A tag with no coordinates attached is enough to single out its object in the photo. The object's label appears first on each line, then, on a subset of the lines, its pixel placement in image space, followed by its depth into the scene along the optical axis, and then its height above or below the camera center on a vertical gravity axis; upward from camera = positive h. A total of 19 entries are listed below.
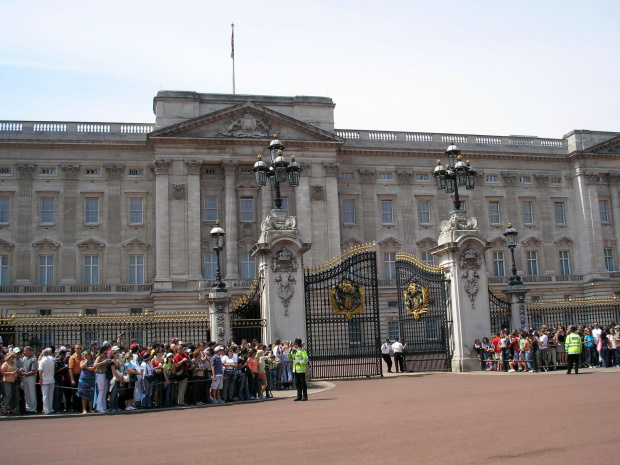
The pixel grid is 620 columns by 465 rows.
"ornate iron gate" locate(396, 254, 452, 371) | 25.14 +1.00
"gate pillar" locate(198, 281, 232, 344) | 24.86 +1.15
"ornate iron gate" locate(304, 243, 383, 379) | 23.73 +1.46
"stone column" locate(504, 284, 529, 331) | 26.78 +1.08
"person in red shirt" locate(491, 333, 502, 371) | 24.14 -0.50
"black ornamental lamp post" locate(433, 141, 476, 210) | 25.39 +5.90
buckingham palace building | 49.59 +10.48
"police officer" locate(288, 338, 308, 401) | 17.67 -0.59
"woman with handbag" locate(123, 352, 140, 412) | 17.38 -0.62
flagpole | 53.50 +22.47
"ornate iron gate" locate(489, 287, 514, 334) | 26.52 +0.86
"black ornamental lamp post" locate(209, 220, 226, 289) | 26.73 +4.38
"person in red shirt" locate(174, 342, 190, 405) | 17.98 -0.52
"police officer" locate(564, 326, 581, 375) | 21.75 -0.31
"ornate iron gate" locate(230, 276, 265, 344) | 23.66 +1.07
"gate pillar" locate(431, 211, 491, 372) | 24.42 +1.68
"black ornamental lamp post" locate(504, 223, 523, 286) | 31.64 +4.35
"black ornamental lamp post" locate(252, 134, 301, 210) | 23.06 +5.84
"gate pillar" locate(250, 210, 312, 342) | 22.78 +1.98
